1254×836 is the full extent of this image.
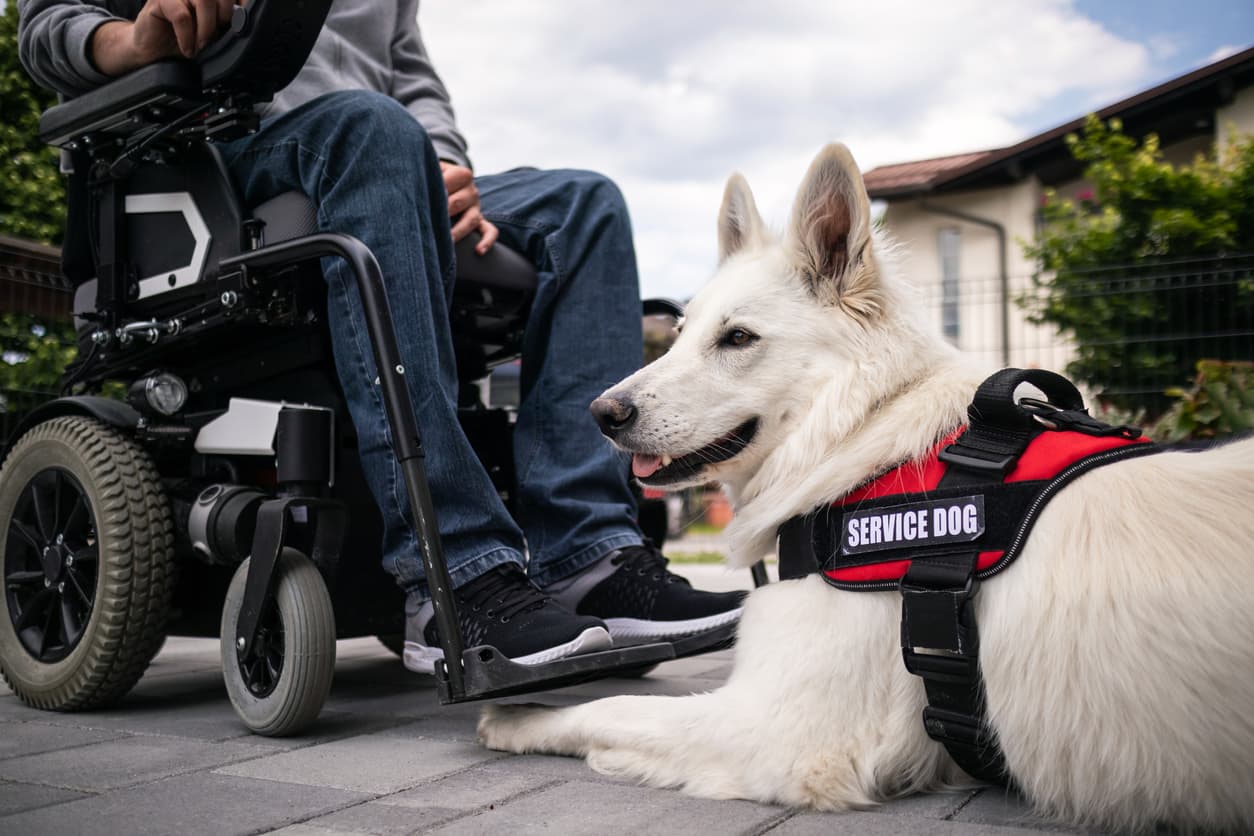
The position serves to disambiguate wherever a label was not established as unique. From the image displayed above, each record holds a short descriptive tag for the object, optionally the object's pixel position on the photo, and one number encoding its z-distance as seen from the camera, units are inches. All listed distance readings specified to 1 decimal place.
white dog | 54.5
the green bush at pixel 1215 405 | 164.2
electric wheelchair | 81.1
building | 507.5
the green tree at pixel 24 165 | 328.8
